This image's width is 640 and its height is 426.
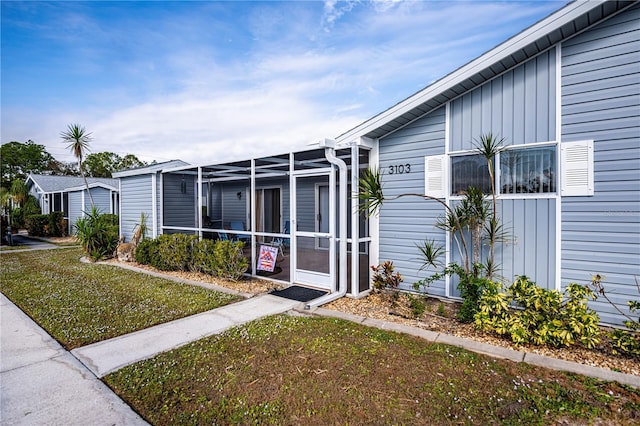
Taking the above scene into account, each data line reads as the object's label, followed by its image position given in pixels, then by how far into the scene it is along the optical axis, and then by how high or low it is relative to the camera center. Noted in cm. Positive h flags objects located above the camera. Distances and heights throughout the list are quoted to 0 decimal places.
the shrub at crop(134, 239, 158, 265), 823 -118
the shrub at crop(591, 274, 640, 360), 322 -136
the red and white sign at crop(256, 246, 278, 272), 683 -112
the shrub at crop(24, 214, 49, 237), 1633 -97
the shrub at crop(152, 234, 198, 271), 747 -107
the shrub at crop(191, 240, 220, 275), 679 -110
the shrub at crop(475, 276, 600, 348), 337 -123
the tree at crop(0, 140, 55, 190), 3409 +511
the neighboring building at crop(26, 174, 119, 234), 1443 +54
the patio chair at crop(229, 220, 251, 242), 1092 -73
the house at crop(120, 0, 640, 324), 391 +67
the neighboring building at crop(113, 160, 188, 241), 914 +31
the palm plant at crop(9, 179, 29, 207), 1987 +77
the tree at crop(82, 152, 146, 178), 4059 +551
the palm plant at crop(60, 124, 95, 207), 1320 +274
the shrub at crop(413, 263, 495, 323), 414 -112
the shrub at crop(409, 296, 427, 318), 460 -147
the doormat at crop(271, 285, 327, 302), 546 -154
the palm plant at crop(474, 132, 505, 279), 433 +33
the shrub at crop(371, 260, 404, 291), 550 -125
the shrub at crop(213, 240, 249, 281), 649 -108
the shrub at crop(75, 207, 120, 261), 937 -93
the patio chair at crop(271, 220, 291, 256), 902 -109
